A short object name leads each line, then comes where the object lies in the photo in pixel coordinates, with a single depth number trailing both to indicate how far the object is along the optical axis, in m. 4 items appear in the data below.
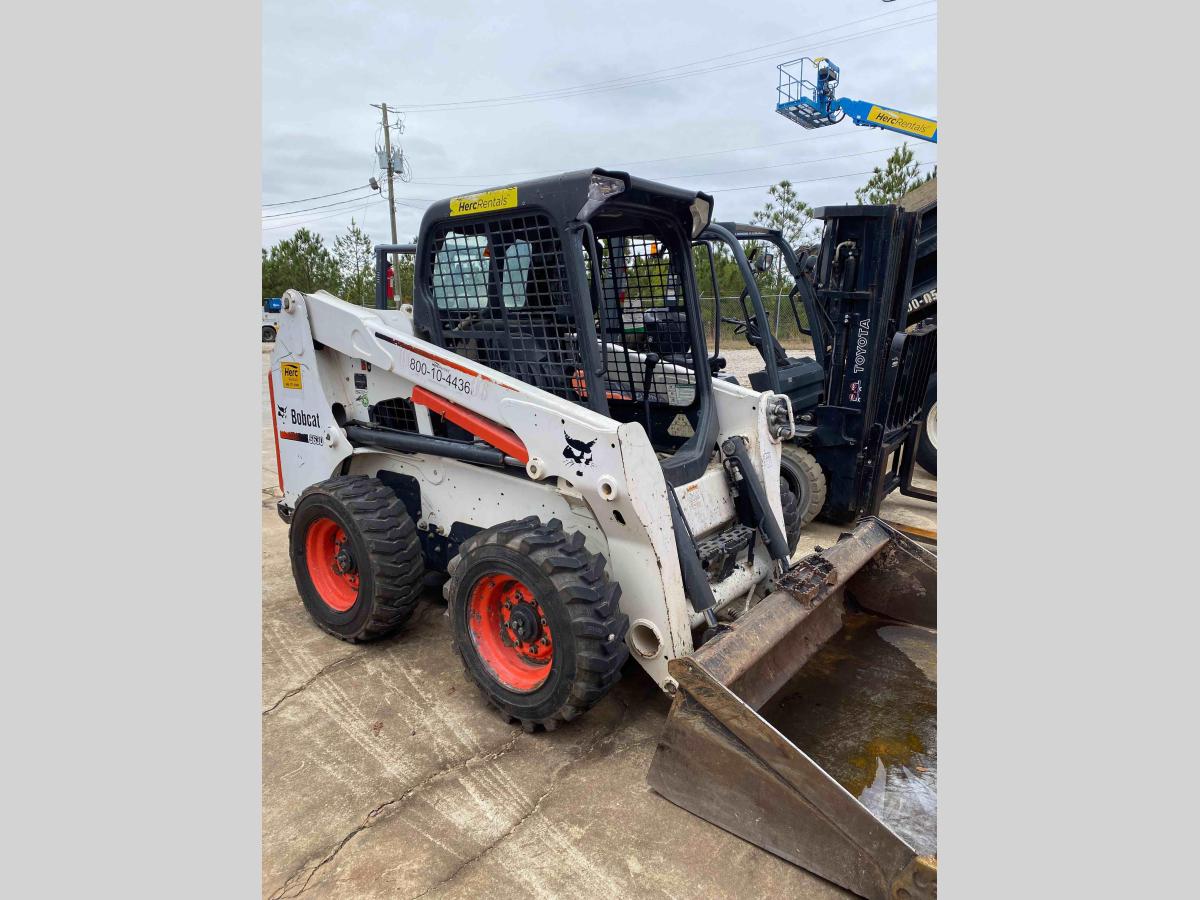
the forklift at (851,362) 5.48
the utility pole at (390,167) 30.08
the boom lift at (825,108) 15.44
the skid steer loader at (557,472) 3.00
